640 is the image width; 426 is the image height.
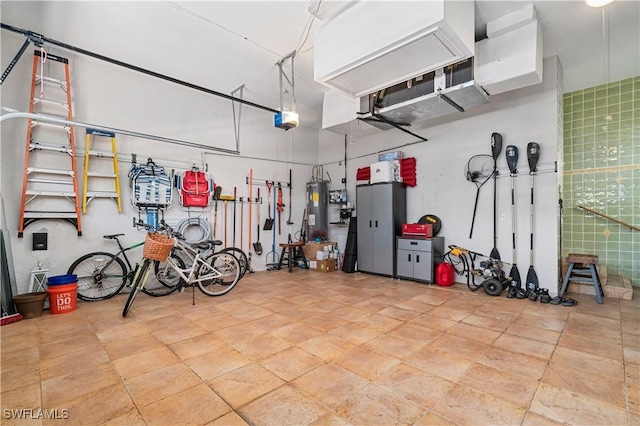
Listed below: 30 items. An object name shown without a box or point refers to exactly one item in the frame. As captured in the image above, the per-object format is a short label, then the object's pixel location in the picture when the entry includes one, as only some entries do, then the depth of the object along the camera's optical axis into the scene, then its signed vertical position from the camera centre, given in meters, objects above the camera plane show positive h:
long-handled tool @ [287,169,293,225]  7.50 +0.65
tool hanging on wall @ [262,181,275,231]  6.98 -0.15
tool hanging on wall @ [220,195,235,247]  6.24 -0.01
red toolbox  5.50 -0.39
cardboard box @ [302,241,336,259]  7.04 -0.91
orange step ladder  4.10 +0.90
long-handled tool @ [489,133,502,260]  5.01 +0.52
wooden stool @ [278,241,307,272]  6.76 -1.03
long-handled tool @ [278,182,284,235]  7.29 +0.13
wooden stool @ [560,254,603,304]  4.17 -0.97
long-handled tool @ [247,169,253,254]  6.66 +0.11
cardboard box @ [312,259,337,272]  6.78 -1.30
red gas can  5.28 -1.21
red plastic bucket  3.80 -1.13
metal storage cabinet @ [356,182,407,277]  6.00 -0.27
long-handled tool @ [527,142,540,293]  4.58 +0.66
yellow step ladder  4.55 +0.67
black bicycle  4.43 -0.95
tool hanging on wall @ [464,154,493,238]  5.26 +0.71
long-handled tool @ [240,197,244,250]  6.53 -0.26
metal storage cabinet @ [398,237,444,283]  5.43 -0.91
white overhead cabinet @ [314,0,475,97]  2.93 +1.90
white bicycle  3.73 -0.90
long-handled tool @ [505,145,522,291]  4.77 +0.08
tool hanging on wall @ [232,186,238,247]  6.40 -0.02
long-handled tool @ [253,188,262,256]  6.70 -0.80
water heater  7.59 +0.03
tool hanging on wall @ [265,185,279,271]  6.98 -1.10
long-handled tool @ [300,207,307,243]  7.72 -0.43
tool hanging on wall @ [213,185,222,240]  6.07 +0.12
